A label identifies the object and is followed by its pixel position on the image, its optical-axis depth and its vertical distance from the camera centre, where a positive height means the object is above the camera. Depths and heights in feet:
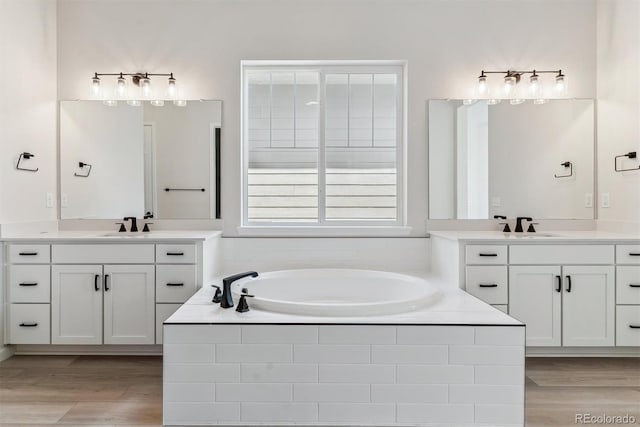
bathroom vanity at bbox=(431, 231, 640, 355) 8.64 -1.49
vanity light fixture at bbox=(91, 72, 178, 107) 10.38 +3.11
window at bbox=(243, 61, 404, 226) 10.86 +1.75
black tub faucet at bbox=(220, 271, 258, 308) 6.87 -1.42
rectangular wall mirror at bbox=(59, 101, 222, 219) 10.59 +1.38
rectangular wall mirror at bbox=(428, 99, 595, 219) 10.53 +1.35
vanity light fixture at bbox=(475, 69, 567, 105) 10.30 +3.16
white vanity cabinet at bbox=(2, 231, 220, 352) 8.79 -1.68
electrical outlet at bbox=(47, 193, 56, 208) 10.40 +0.24
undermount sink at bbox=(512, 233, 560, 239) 9.01 -0.53
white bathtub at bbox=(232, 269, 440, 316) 8.81 -1.65
